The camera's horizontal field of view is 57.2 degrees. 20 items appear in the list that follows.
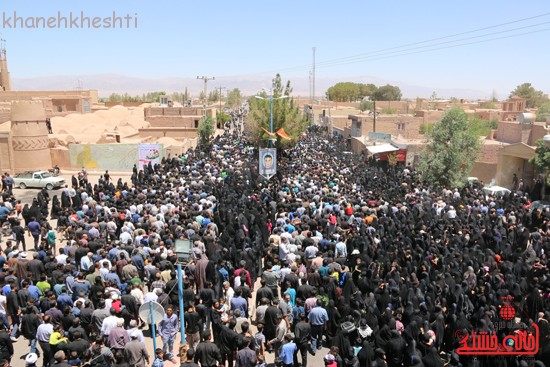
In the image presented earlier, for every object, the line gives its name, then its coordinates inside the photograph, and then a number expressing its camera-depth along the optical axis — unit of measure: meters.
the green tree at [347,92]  104.12
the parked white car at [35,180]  23.64
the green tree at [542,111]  41.09
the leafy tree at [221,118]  57.59
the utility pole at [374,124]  35.99
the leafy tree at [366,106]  73.28
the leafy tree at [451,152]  23.45
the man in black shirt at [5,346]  7.56
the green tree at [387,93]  103.16
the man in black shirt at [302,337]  8.06
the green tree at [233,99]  100.26
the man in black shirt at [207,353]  7.14
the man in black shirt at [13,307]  8.81
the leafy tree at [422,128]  41.64
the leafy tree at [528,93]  86.12
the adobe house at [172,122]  41.56
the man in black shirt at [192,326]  8.36
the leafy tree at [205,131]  36.16
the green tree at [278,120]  34.81
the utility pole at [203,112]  41.75
